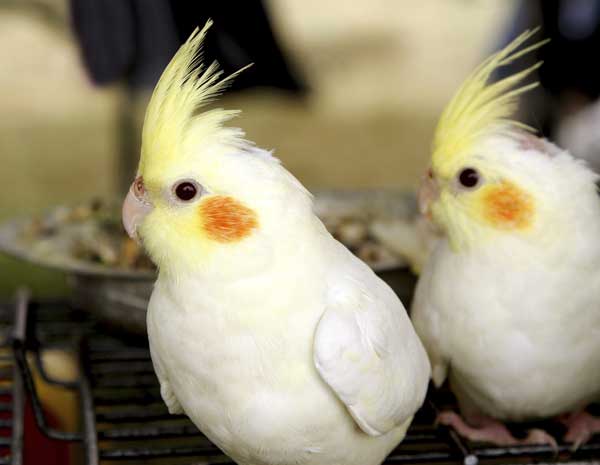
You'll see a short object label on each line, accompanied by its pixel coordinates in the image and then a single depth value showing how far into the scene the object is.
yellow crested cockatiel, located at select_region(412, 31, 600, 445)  0.39
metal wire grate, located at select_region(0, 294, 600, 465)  0.40
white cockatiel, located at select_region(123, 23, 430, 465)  0.35
